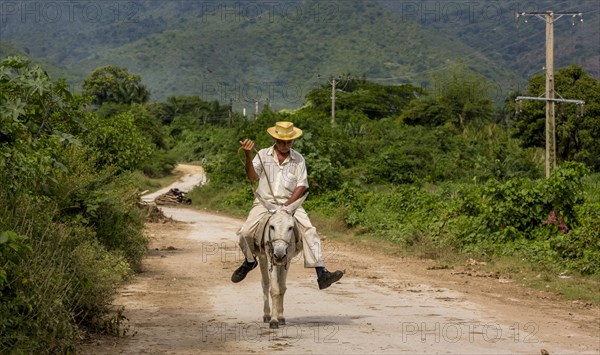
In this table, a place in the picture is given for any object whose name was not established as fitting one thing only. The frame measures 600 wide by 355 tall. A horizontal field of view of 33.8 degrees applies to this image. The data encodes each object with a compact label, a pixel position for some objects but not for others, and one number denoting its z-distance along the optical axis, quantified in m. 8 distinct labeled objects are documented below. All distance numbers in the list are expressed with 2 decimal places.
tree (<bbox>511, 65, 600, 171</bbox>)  51.50
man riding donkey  11.81
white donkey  11.43
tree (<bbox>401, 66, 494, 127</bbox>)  75.69
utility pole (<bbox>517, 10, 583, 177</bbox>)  36.38
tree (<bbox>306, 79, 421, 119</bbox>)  84.44
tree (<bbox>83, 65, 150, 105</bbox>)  107.62
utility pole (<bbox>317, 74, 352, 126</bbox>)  65.21
